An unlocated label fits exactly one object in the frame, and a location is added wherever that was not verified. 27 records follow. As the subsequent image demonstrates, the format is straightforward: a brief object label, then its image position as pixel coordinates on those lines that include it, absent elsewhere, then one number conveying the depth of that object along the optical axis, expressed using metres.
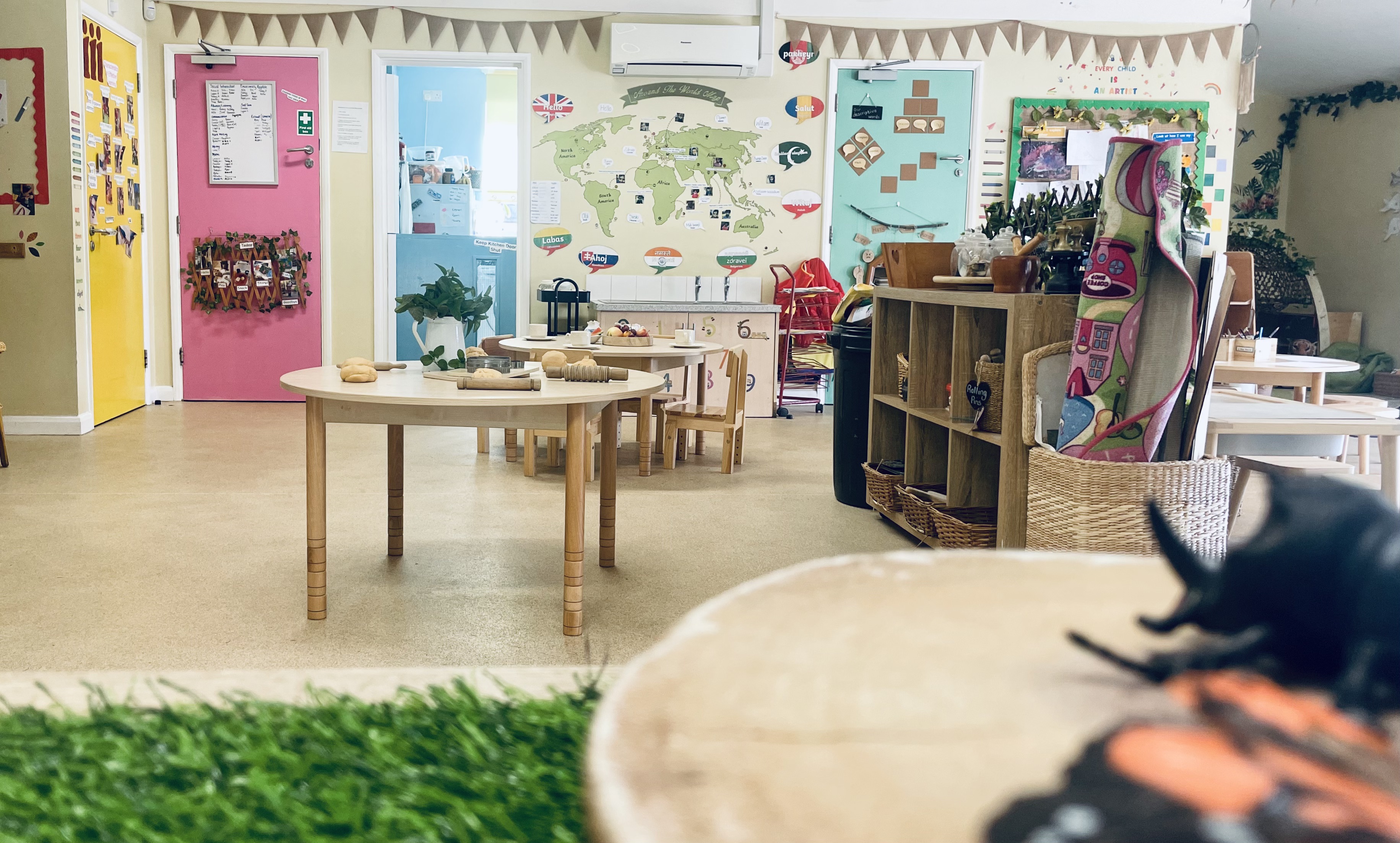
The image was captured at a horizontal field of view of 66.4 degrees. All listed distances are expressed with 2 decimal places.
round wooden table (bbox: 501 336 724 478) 4.37
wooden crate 3.93
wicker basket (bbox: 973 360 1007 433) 3.30
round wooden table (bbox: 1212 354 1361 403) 4.32
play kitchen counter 6.71
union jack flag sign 7.05
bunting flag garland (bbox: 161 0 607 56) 6.86
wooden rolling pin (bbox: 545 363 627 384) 2.82
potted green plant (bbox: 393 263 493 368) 3.62
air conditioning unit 6.84
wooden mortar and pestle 3.23
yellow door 5.93
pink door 6.90
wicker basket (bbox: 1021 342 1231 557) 2.61
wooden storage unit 2.97
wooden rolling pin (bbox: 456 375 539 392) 2.59
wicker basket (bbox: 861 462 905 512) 3.95
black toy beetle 0.78
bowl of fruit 4.64
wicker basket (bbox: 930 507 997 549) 3.28
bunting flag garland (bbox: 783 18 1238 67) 7.06
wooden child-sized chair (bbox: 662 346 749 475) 4.80
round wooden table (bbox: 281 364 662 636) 2.49
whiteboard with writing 6.89
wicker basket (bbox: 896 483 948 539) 3.57
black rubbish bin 4.36
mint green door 7.11
